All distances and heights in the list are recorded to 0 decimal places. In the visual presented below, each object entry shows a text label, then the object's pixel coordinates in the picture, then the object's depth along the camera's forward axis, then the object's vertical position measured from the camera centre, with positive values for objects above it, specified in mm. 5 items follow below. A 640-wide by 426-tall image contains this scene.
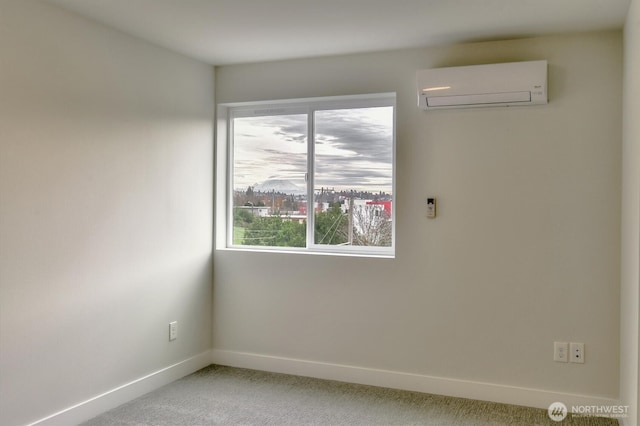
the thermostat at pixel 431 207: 3479 +52
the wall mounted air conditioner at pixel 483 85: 3145 +783
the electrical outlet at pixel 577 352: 3182 -805
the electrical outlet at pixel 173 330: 3717 -814
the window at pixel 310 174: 3805 +298
